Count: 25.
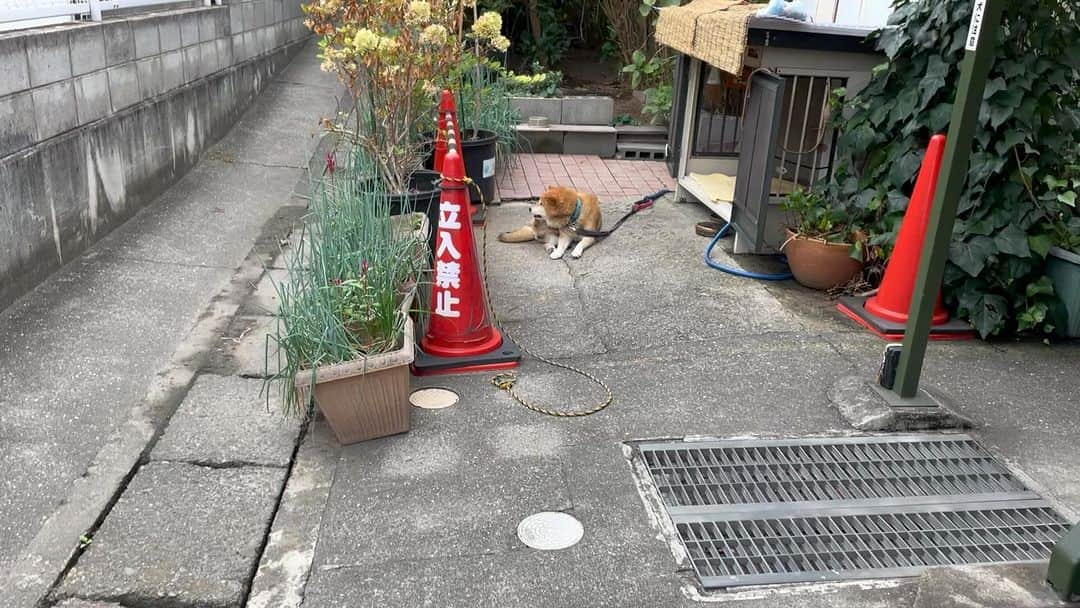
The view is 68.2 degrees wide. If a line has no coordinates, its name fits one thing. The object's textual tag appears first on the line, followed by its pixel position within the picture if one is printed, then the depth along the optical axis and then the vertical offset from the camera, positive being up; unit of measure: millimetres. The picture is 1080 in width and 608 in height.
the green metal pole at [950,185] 2943 -517
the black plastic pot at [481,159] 5676 -932
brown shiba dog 5195 -1228
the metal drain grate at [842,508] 2570 -1563
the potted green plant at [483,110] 5152 -657
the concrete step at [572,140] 7805 -1047
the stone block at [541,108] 7812 -768
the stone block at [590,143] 7859 -1071
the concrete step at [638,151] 7992 -1133
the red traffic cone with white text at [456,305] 3643 -1258
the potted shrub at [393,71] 4336 -289
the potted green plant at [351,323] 2969 -1121
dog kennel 4629 -351
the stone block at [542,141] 7754 -1069
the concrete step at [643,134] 7957 -973
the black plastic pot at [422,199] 4398 -982
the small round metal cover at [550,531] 2600 -1584
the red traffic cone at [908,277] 4094 -1169
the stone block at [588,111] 7887 -777
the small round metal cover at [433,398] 3422 -1552
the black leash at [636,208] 5406 -1303
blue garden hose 4915 -1392
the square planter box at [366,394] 2943 -1355
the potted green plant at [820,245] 4562 -1113
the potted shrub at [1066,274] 4035 -1072
